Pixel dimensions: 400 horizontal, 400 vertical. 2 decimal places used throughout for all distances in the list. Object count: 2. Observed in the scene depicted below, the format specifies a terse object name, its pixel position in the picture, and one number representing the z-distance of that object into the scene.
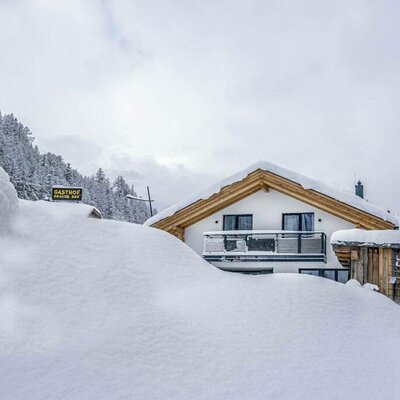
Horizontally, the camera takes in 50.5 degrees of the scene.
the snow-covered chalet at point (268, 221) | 16.22
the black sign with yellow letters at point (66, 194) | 13.51
